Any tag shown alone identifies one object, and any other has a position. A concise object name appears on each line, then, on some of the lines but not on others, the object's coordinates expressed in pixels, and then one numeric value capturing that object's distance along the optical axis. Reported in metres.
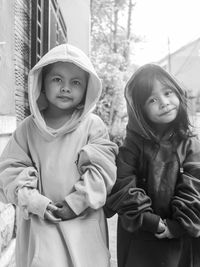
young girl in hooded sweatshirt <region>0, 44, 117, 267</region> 1.75
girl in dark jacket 1.82
